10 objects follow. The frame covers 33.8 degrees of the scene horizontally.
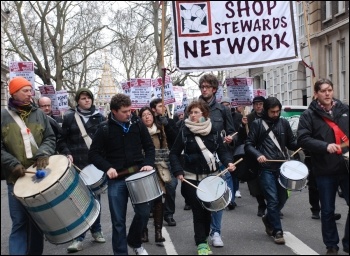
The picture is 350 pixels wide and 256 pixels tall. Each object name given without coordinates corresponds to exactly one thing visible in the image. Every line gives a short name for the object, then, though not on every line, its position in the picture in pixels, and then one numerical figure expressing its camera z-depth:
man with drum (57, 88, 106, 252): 7.49
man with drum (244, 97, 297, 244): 7.23
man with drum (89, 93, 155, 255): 6.12
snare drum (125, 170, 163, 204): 5.98
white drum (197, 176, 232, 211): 6.38
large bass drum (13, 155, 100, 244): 5.29
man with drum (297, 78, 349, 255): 6.00
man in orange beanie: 5.57
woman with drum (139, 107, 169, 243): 7.58
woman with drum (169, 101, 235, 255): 6.59
